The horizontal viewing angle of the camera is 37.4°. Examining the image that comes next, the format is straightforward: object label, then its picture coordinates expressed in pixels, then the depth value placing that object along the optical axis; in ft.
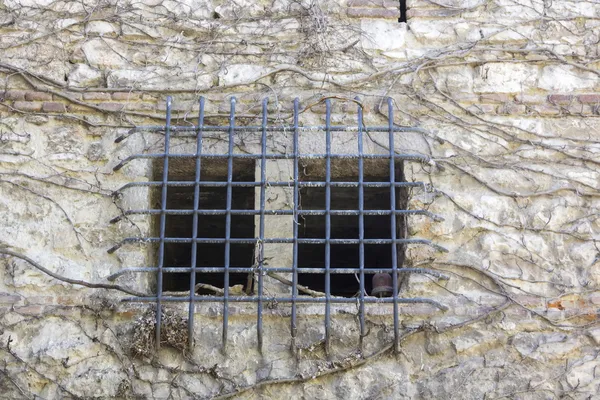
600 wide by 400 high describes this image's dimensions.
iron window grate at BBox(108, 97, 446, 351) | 12.98
